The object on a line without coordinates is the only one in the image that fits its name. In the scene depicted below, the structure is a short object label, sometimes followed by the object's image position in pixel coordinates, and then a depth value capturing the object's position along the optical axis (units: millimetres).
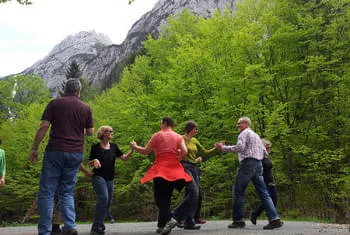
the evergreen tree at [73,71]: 53453
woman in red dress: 6242
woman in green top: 7750
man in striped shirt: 7348
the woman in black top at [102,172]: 6789
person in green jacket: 7859
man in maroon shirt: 5312
